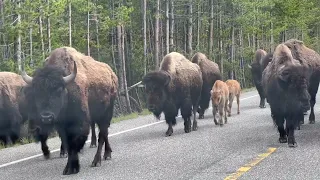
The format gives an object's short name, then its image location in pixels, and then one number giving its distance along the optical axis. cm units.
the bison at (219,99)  1504
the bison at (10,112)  1302
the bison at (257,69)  2124
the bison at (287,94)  1081
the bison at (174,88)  1322
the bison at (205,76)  1706
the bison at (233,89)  1731
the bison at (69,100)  883
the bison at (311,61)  1354
